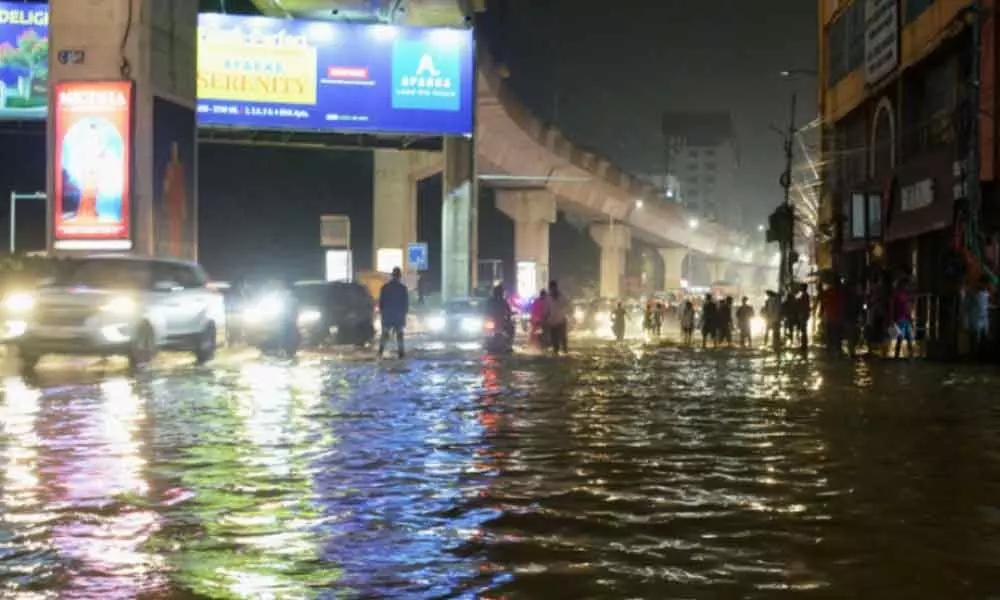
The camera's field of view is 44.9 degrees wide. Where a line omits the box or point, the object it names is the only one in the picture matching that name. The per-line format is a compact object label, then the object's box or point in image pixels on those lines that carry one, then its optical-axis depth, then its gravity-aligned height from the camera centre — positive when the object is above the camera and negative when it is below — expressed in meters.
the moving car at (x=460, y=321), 33.72 -0.78
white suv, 19.09 -0.33
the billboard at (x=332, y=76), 42.41 +7.72
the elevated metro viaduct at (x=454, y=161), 27.48 +5.85
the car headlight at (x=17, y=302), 23.18 -0.22
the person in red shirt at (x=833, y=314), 27.14 -0.43
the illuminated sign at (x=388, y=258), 57.09 +1.65
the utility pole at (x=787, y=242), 39.34 +1.65
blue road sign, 50.66 +1.61
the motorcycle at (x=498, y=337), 27.50 -0.99
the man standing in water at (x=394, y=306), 23.80 -0.26
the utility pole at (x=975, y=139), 25.06 +3.28
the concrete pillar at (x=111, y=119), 27.34 +3.97
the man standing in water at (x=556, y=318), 27.67 -0.55
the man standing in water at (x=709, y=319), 35.50 -0.72
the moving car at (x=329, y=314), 29.03 -0.51
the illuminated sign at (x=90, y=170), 27.70 +2.82
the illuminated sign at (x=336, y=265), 54.59 +1.28
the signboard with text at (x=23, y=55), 44.41 +8.70
